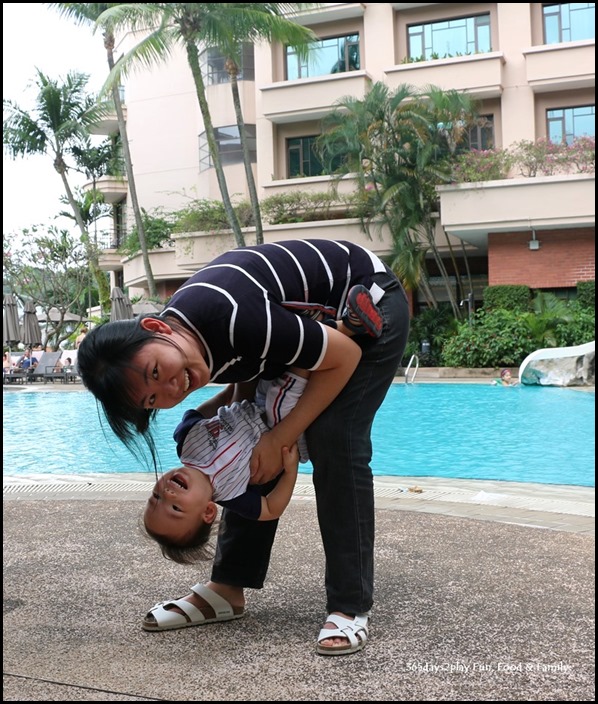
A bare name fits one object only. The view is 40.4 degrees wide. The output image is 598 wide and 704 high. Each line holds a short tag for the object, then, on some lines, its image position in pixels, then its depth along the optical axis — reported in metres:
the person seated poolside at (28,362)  25.14
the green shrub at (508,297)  21.16
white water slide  16.25
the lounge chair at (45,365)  23.72
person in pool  16.94
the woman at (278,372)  2.24
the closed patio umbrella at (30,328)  24.23
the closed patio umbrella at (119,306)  21.83
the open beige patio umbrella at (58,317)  35.40
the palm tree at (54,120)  32.12
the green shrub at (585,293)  20.45
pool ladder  17.79
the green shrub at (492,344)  18.61
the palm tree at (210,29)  22.11
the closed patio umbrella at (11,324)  22.31
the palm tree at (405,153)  21.97
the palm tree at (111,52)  25.92
